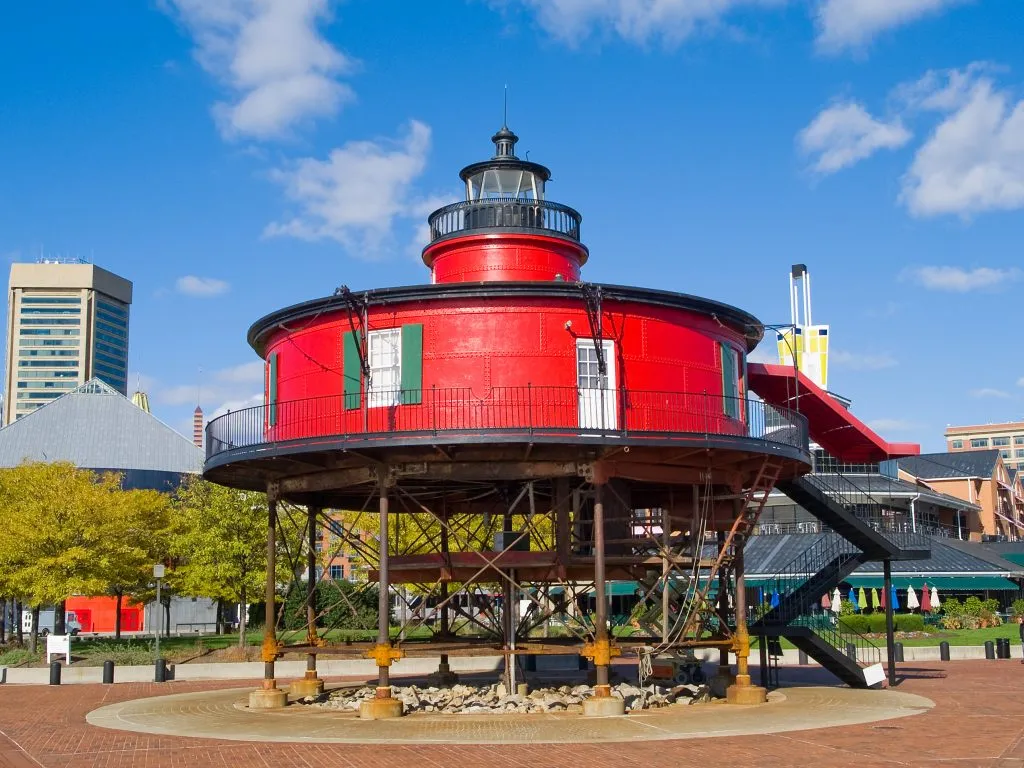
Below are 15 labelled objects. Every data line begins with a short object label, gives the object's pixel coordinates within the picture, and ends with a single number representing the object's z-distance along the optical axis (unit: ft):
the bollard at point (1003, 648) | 138.92
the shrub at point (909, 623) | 166.30
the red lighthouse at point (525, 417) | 80.38
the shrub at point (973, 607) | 182.95
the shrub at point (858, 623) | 158.40
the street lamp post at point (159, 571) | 124.33
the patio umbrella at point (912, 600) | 170.70
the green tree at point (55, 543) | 134.72
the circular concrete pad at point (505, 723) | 69.62
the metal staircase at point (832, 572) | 96.84
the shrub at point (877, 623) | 159.43
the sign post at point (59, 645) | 123.85
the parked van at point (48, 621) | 232.45
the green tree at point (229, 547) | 150.71
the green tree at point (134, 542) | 140.36
